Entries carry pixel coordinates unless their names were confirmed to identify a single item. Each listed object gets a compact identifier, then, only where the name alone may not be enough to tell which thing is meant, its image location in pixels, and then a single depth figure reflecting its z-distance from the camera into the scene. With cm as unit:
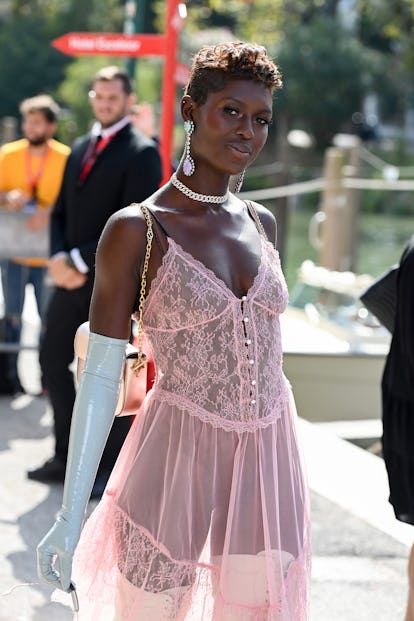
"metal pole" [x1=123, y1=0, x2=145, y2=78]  987
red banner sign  805
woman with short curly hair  267
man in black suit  561
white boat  856
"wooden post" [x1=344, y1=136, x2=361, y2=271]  1255
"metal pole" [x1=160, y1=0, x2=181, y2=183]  803
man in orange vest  804
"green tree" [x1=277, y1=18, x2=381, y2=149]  4653
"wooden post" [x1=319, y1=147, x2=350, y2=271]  1257
